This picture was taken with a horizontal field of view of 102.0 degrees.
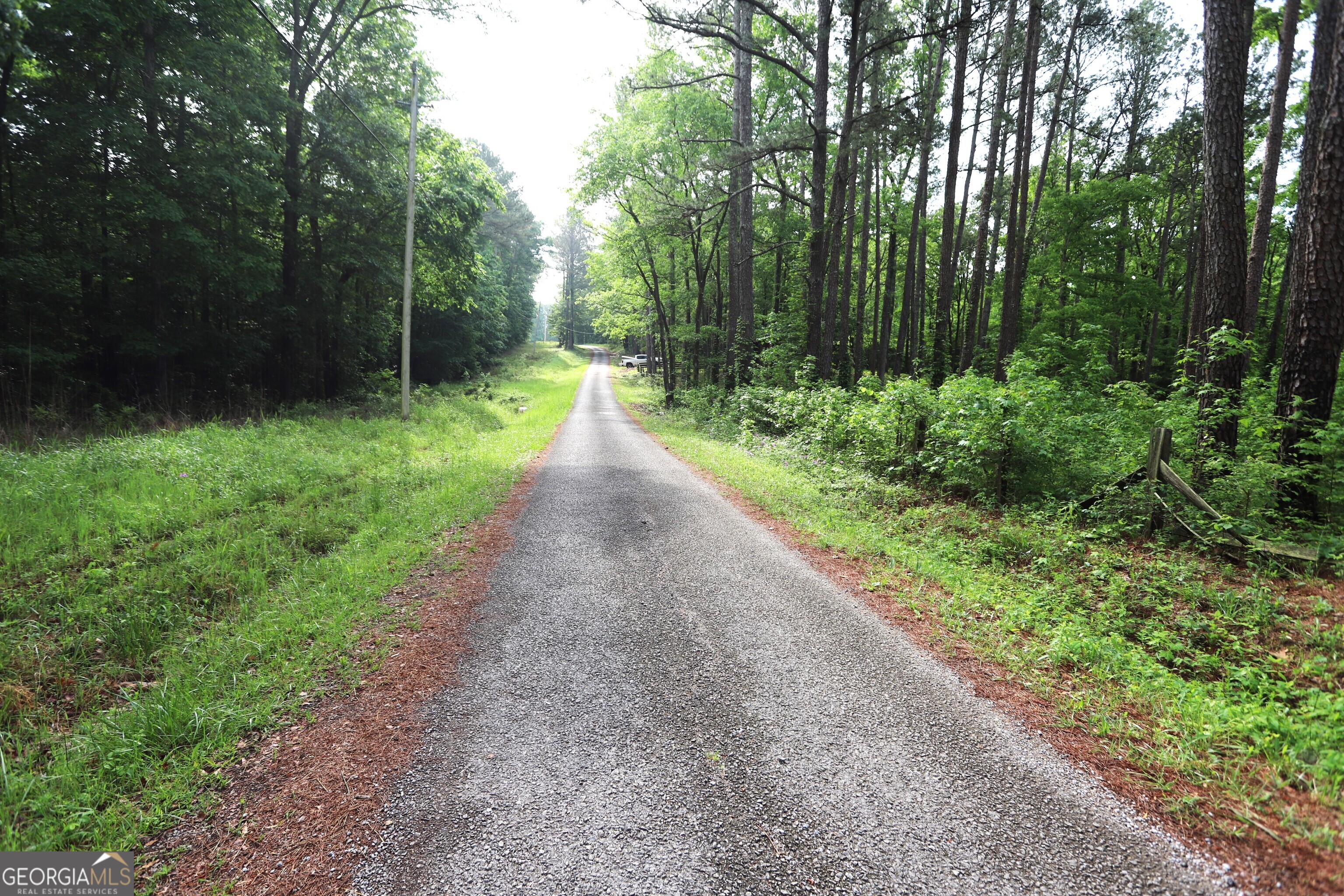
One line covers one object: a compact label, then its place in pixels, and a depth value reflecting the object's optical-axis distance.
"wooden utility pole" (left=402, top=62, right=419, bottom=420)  14.45
